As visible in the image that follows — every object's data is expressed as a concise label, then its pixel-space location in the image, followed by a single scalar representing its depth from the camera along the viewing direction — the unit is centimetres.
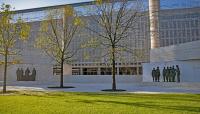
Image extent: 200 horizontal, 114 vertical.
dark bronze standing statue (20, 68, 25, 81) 4134
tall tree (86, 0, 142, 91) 2828
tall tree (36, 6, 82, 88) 3444
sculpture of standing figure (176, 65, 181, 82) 3134
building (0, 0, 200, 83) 3359
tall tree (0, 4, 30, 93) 2511
